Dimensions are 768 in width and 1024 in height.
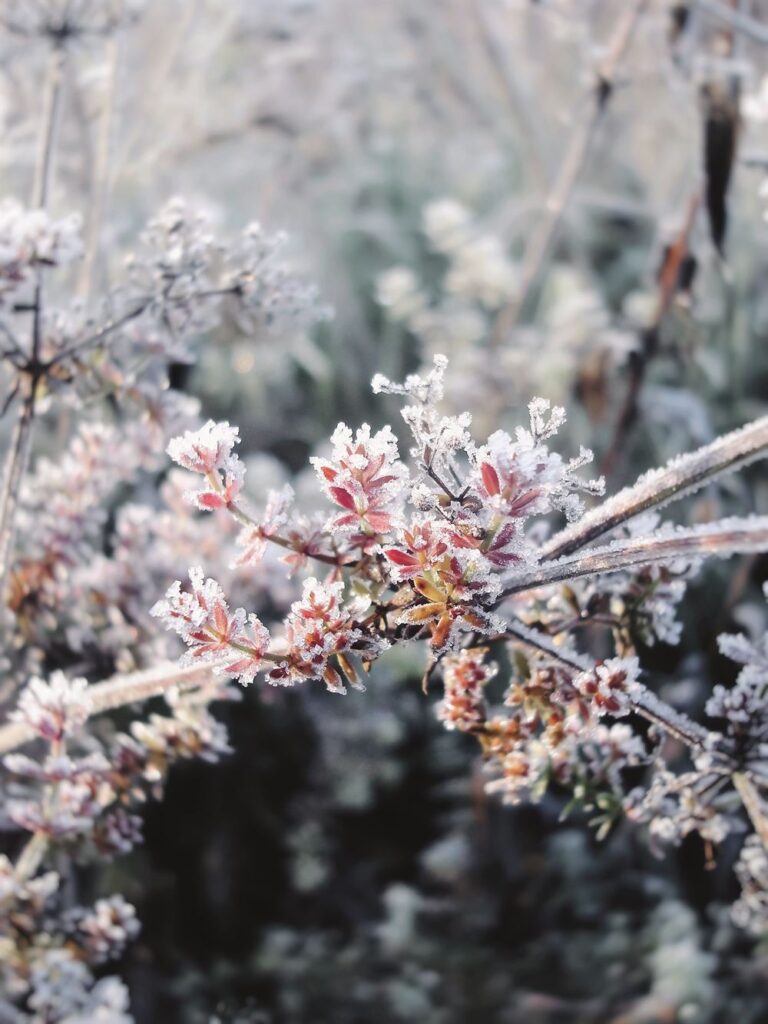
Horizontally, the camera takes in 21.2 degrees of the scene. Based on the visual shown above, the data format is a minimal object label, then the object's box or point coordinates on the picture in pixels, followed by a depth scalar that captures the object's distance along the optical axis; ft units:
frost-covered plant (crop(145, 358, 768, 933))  1.32
